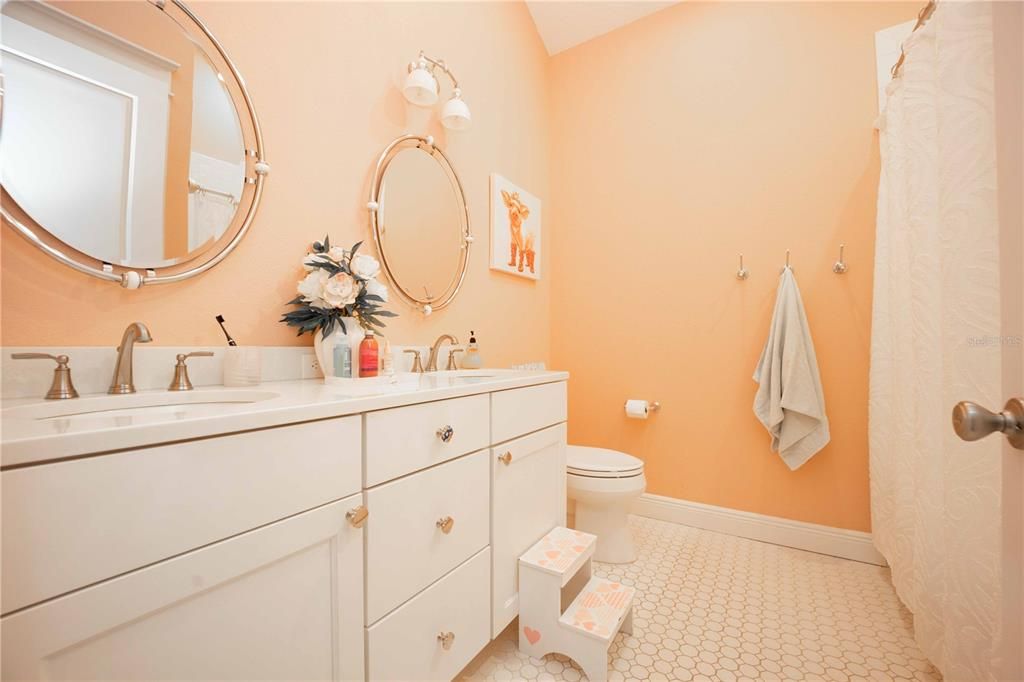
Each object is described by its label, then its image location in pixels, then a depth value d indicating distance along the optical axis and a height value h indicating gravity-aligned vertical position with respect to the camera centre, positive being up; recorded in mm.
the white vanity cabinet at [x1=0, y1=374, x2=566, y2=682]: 493 -318
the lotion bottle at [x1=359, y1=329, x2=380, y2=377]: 1153 -17
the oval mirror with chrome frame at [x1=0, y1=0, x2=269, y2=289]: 832 +477
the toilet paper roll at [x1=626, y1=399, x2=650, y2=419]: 2275 -313
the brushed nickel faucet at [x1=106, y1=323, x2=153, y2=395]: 867 -17
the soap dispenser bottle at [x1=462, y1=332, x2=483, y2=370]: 1796 -29
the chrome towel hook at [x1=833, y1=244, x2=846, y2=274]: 1898 +384
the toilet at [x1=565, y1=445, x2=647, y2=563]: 1778 -609
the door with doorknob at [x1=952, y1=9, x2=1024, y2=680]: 468 +10
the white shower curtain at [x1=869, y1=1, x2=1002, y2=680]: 821 +39
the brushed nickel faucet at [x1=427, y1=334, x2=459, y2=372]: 1674 -12
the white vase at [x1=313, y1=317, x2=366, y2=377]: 1161 +24
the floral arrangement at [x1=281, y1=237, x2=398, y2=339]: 1168 +172
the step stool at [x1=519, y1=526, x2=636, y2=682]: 1201 -795
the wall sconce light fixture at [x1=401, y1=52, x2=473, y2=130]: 1524 +969
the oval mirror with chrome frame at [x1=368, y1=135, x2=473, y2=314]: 1557 +516
